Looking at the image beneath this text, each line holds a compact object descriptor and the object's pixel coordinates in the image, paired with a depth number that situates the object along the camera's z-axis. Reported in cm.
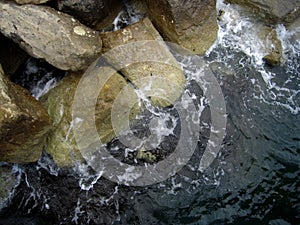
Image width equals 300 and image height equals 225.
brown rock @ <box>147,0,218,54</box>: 464
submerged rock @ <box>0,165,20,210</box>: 438
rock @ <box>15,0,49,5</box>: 410
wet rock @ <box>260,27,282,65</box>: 501
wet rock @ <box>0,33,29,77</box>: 455
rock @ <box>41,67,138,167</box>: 438
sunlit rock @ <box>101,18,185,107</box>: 465
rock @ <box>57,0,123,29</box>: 428
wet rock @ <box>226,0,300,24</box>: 519
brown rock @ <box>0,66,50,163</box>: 371
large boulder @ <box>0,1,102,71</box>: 407
